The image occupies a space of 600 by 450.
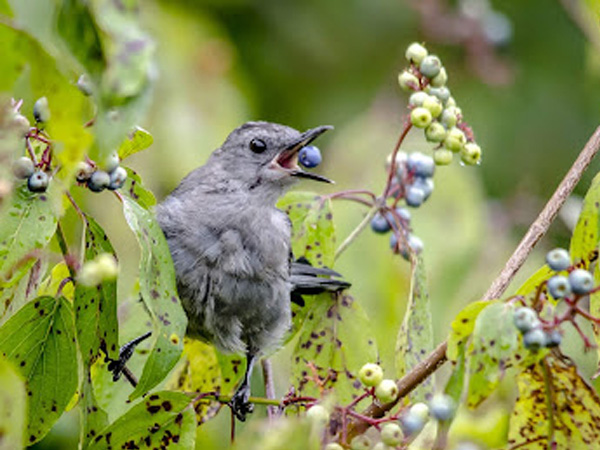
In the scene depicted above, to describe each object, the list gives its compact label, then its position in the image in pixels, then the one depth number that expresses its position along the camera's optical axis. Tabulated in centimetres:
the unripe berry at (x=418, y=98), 618
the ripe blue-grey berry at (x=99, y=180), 552
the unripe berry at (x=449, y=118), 634
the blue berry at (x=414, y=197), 752
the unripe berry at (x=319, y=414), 485
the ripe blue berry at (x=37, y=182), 529
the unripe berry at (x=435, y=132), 628
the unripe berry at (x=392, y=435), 496
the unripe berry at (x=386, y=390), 531
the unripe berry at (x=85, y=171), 552
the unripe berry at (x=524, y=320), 477
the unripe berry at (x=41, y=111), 501
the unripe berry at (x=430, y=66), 621
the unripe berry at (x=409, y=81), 631
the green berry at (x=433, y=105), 616
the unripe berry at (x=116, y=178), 559
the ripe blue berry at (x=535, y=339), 480
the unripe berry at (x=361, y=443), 506
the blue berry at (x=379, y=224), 794
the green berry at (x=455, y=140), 631
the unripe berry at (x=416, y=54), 623
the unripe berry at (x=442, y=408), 472
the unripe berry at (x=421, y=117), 612
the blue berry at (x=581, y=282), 483
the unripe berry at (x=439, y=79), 629
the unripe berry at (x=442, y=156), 638
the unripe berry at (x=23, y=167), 513
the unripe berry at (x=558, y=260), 495
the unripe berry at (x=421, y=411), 514
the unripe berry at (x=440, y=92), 629
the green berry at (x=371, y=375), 539
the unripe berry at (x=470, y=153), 632
